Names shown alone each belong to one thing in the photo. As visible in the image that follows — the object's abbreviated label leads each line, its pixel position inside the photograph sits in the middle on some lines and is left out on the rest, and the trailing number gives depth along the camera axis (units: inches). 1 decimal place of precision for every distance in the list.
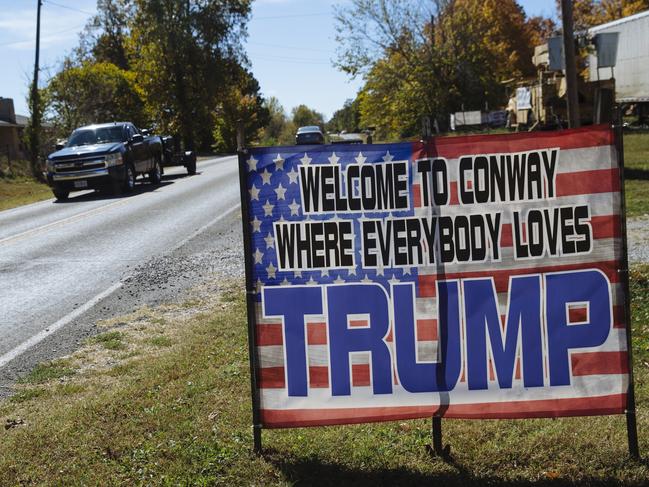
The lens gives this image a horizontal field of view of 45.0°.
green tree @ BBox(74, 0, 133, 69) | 3604.8
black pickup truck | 893.2
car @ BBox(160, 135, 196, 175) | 1165.7
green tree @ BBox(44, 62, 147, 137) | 2055.9
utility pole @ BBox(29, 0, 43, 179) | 1433.3
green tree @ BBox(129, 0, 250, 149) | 2315.5
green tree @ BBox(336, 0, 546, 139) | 1966.0
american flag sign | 155.6
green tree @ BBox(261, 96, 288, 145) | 4665.4
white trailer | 1133.7
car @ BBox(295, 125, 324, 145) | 1741.5
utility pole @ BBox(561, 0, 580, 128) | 466.3
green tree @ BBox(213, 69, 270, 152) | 2591.5
